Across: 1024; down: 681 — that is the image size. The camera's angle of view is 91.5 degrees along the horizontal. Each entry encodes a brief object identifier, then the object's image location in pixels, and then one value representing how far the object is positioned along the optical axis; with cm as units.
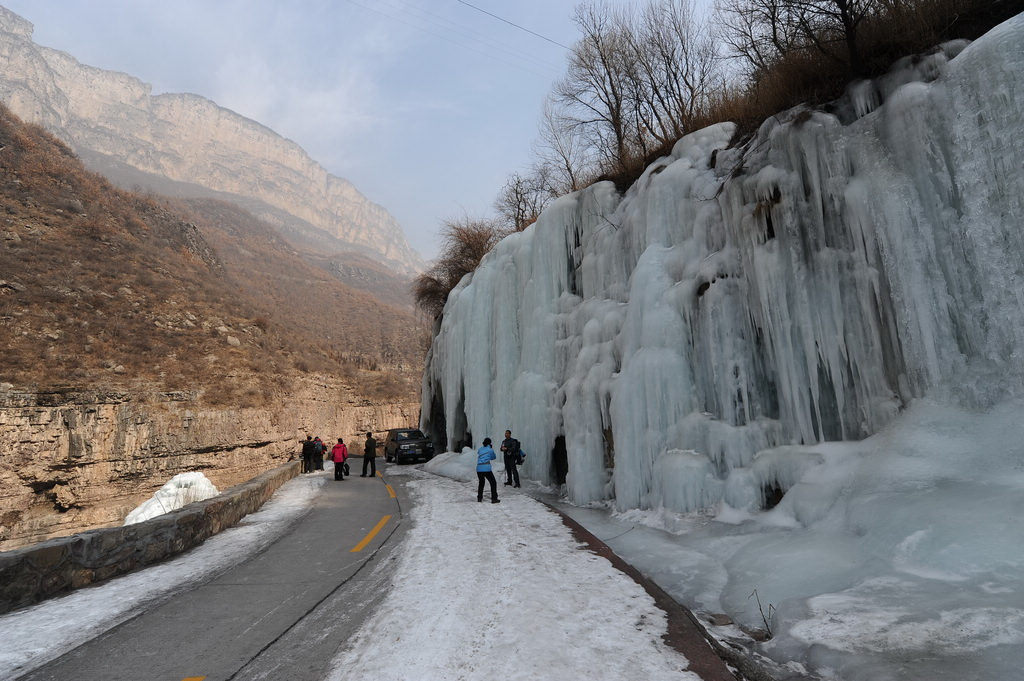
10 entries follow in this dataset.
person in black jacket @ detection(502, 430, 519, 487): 1243
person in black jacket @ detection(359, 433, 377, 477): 1898
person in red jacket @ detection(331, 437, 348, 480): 1733
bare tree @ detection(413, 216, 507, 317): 2784
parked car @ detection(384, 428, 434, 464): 2531
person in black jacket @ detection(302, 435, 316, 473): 2175
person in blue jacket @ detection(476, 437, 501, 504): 1074
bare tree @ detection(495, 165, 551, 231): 2874
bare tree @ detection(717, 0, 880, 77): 723
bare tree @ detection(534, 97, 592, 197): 2368
